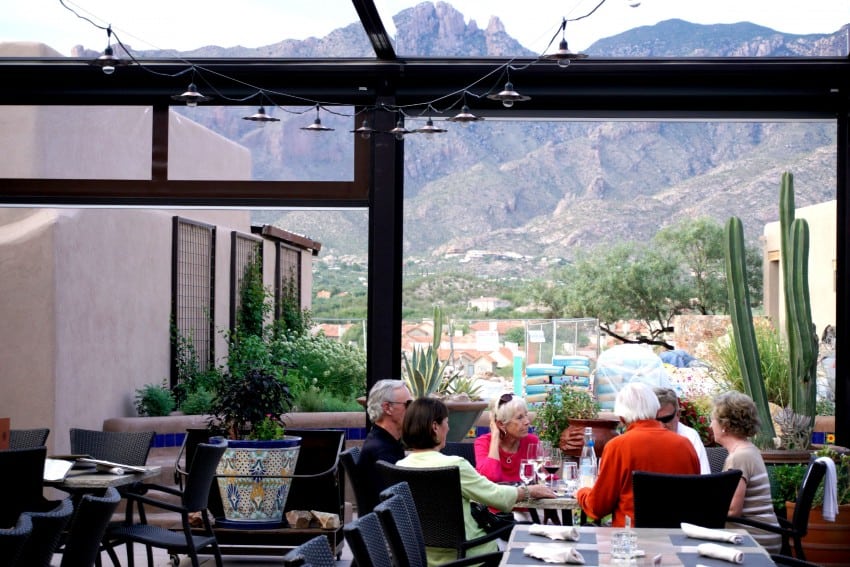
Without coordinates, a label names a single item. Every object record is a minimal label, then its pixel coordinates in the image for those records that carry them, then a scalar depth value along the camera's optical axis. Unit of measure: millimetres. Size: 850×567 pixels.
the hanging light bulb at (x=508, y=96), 5574
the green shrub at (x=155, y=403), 10148
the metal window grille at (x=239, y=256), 13344
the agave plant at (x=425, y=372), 8539
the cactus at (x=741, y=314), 7672
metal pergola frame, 7332
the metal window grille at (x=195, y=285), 11672
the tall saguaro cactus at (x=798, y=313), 7527
